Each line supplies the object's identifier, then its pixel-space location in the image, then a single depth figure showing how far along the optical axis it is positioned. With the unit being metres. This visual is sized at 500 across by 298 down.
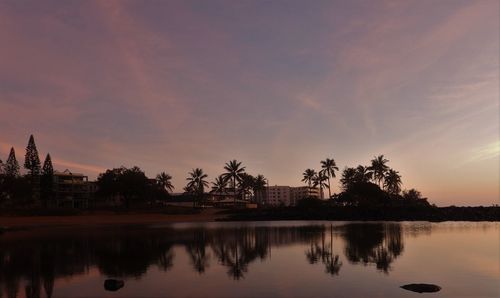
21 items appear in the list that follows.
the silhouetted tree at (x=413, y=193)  173.70
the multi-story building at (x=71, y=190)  131.24
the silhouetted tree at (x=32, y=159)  108.99
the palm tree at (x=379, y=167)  120.94
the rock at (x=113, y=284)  20.67
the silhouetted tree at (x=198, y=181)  138.62
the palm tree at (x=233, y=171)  127.44
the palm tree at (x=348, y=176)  129.02
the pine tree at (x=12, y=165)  111.00
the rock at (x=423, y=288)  19.45
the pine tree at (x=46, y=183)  108.62
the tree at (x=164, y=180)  146.75
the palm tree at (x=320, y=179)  135.05
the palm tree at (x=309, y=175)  147.75
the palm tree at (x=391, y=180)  131.62
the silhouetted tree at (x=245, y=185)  136.96
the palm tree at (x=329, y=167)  131.88
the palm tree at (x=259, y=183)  157.00
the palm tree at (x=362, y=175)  124.10
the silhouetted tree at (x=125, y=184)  105.56
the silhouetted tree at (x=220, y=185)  145.25
